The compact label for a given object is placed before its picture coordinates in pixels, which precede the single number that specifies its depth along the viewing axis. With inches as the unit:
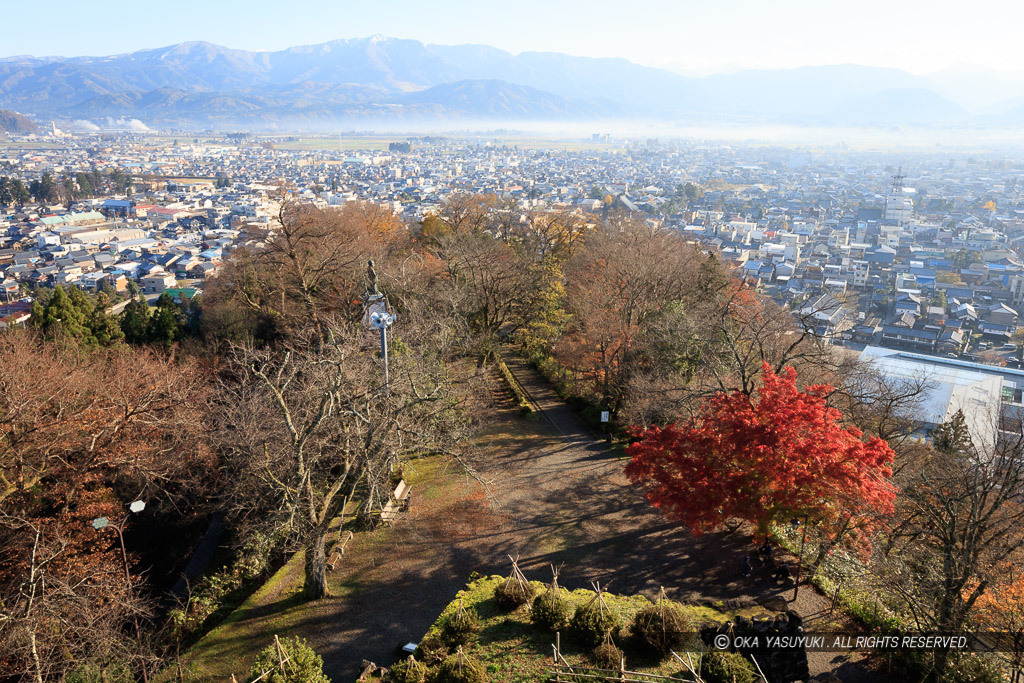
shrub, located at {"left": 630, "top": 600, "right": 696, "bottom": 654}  293.1
